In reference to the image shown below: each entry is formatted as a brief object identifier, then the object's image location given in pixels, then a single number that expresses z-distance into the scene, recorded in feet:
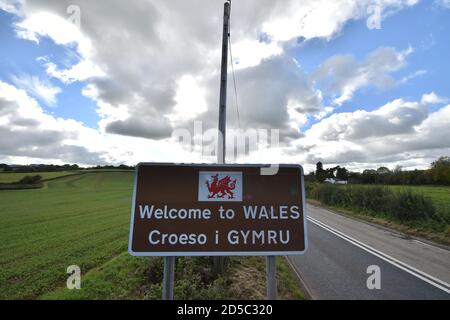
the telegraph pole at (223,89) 16.01
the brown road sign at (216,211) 9.96
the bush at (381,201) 48.03
